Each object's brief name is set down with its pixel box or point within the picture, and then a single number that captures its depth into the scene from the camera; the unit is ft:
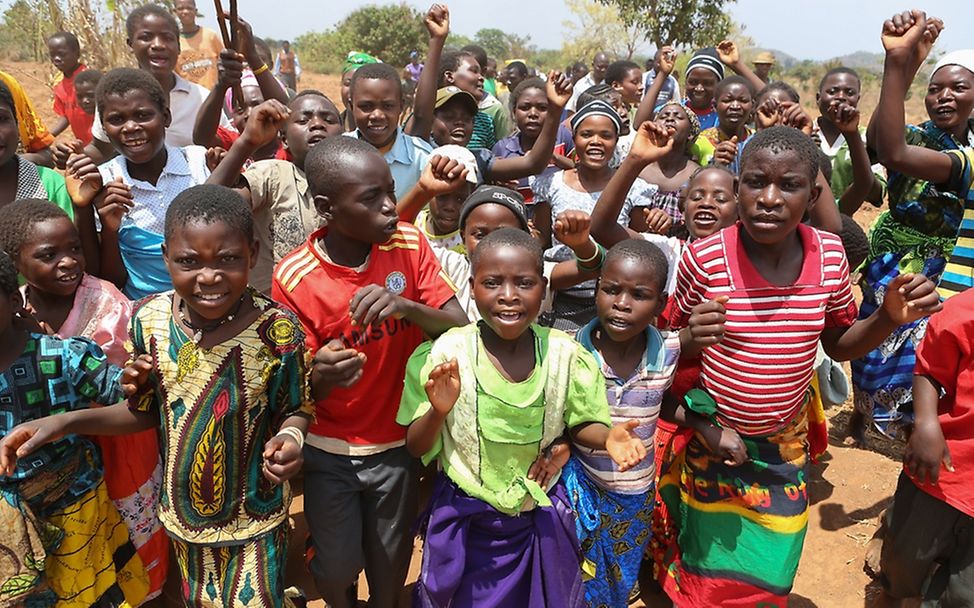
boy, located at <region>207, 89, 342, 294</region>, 8.45
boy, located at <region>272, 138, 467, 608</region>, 7.47
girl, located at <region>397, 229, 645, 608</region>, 7.09
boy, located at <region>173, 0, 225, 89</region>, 19.21
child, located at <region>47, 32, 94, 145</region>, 22.38
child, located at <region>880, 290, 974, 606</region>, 7.44
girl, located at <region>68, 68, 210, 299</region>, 8.93
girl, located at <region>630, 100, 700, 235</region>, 12.41
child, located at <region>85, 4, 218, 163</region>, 13.44
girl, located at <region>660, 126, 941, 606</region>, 7.39
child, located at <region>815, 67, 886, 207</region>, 13.30
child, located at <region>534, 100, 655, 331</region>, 11.07
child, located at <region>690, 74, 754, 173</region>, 15.06
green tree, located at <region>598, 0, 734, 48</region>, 57.36
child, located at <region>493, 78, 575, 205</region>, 14.47
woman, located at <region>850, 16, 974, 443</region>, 9.61
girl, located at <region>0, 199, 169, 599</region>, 7.16
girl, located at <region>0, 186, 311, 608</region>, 6.42
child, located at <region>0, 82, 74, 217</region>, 8.43
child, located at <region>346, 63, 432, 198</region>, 10.77
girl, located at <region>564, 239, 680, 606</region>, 7.77
